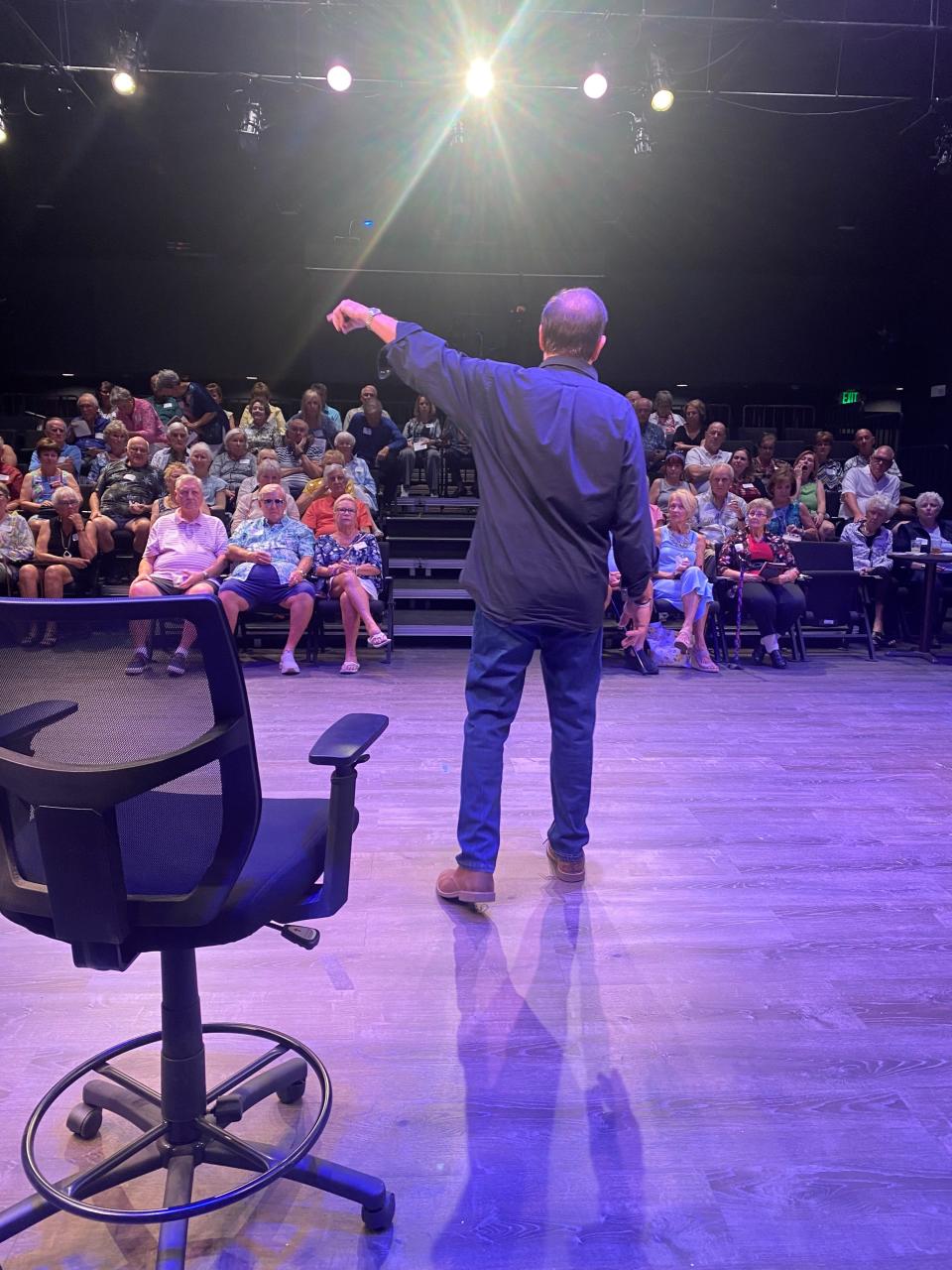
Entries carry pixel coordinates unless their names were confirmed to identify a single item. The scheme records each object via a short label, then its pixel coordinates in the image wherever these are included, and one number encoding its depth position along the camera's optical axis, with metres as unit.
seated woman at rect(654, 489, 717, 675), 5.69
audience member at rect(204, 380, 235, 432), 8.33
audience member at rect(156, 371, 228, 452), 7.95
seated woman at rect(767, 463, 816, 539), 6.71
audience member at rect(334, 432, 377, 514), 6.93
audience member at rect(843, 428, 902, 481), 7.77
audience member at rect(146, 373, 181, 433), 8.18
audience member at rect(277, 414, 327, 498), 7.17
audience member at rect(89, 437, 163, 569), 6.47
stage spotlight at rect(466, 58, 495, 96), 7.46
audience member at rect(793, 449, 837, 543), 7.34
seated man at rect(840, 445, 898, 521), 7.26
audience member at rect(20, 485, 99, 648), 6.05
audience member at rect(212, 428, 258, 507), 6.95
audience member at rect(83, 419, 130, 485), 6.86
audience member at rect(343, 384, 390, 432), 8.38
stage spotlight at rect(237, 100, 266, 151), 8.46
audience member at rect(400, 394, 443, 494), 8.80
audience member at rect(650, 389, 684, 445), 8.84
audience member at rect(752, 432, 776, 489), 8.45
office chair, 1.21
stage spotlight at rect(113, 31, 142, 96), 7.59
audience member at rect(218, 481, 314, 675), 5.46
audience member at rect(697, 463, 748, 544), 6.36
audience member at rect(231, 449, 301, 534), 6.04
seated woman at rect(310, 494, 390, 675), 5.56
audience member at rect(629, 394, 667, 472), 8.30
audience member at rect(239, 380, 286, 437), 7.76
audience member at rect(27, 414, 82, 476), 7.03
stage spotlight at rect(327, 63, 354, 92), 7.70
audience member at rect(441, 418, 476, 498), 9.04
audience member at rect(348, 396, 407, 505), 8.29
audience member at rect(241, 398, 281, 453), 7.58
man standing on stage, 2.20
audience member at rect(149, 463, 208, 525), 6.17
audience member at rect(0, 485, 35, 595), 6.00
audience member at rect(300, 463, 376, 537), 6.09
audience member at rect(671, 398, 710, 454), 8.49
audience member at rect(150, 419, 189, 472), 6.99
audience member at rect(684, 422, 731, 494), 7.58
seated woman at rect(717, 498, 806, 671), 5.87
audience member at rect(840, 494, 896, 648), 6.62
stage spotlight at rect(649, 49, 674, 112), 7.66
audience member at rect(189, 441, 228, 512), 6.54
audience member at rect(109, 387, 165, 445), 7.57
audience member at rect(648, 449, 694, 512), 6.99
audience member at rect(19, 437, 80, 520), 6.59
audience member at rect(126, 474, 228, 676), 5.40
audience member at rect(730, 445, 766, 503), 7.08
